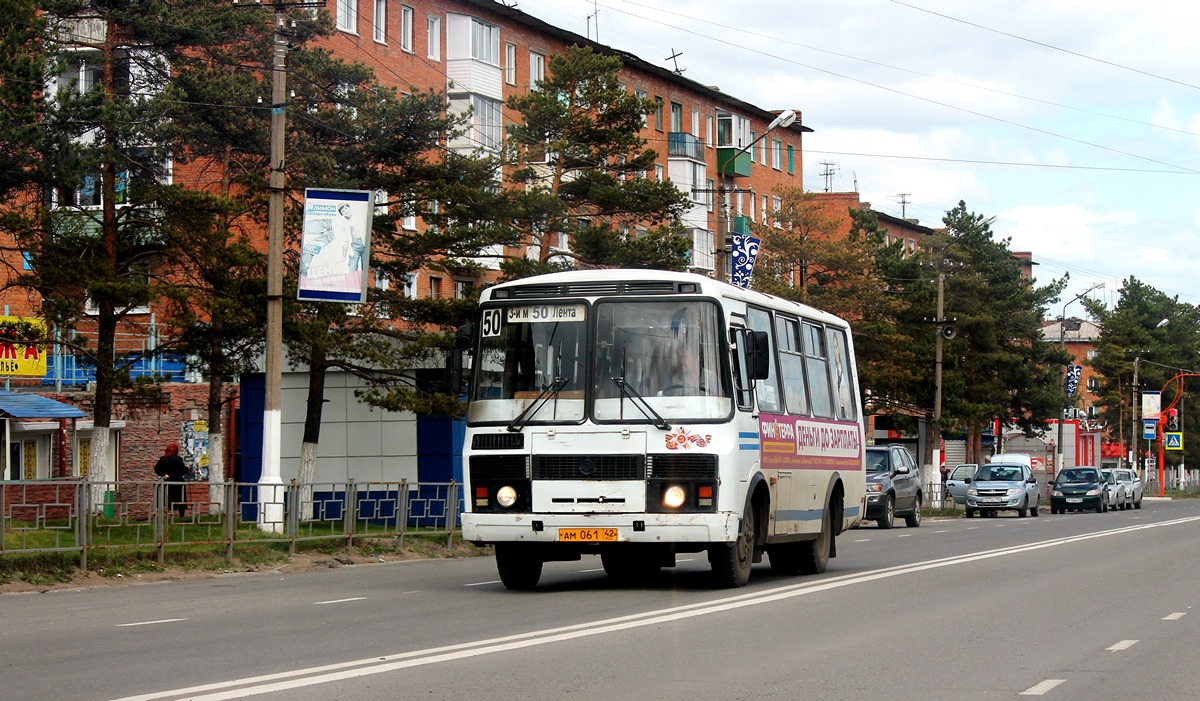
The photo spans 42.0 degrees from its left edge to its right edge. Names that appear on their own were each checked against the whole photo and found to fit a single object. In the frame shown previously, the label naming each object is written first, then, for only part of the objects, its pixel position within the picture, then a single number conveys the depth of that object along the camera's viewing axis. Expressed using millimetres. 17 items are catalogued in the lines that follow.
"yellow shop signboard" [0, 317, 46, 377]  28500
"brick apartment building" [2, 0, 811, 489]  34375
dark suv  37594
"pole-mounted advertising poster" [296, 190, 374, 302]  22953
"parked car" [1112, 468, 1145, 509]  61219
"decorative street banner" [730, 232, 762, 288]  36094
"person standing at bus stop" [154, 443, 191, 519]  31094
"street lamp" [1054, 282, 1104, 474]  73694
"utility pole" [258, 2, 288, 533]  23484
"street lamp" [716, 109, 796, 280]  33406
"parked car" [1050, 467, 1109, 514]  56000
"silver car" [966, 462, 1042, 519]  49500
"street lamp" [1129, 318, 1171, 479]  93125
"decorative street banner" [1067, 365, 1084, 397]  85188
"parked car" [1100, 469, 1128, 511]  58406
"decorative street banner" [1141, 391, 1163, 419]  89875
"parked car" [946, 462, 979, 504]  54875
